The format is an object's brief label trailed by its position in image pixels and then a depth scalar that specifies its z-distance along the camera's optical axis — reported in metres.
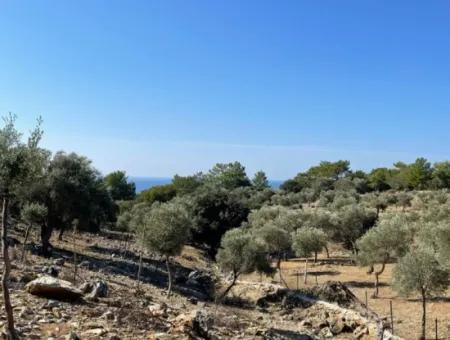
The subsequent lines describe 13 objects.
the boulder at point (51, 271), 22.95
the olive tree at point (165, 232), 33.88
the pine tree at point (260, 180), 150.12
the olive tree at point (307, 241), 47.88
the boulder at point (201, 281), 40.08
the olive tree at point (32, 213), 31.64
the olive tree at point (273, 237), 50.03
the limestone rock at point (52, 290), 16.86
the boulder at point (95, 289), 18.43
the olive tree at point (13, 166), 11.90
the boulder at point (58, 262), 28.84
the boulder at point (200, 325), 15.97
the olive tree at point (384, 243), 41.47
